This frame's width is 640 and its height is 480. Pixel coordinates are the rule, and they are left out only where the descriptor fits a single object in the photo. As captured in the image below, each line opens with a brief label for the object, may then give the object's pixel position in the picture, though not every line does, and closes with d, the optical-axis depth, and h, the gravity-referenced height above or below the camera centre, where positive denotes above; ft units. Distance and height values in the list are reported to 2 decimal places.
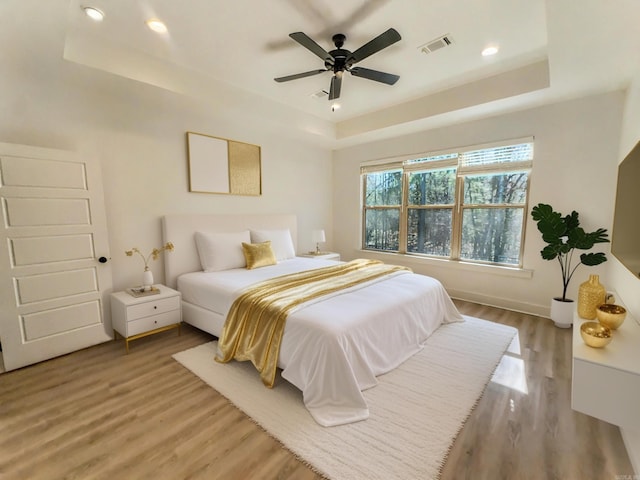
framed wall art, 11.40 +2.03
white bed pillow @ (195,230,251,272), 10.89 -1.63
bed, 5.83 -2.76
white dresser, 4.14 -2.77
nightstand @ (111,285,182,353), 8.32 -3.21
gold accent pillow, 11.27 -1.83
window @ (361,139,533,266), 11.69 +0.27
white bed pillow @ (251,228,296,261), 12.69 -1.40
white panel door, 7.30 -1.22
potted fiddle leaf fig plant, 9.00 -1.17
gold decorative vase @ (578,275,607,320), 6.26 -2.08
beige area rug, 4.73 -4.31
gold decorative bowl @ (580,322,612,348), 4.72 -2.23
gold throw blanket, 6.73 -2.72
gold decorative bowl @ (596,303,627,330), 5.30 -2.12
